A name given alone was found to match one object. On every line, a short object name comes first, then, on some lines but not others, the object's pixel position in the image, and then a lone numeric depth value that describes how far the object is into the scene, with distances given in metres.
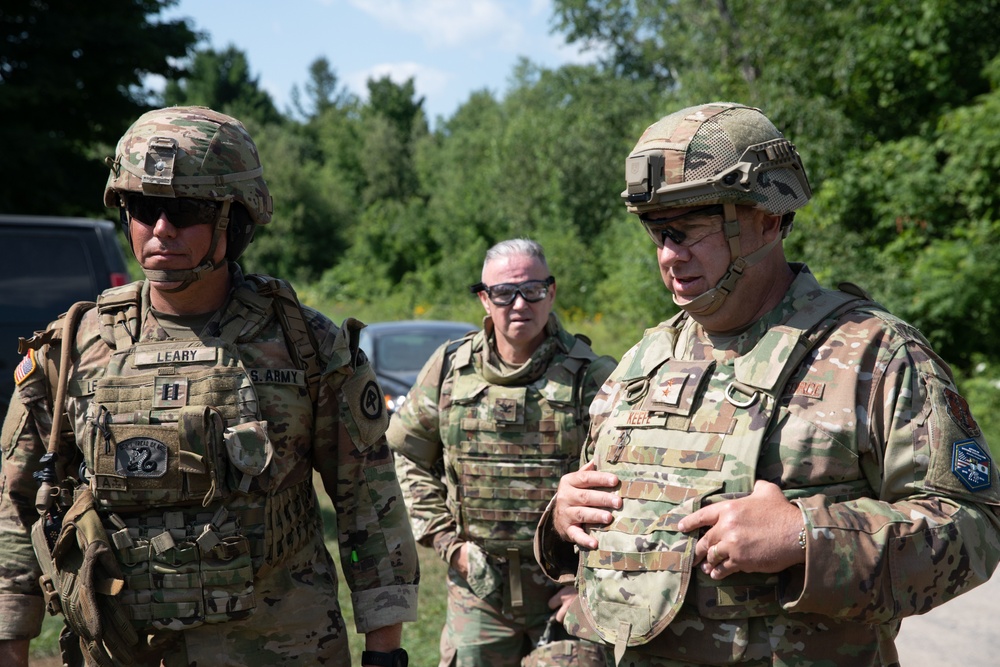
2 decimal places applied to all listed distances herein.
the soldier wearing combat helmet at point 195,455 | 2.51
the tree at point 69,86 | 14.48
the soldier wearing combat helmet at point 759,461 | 2.02
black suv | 7.10
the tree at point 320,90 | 88.56
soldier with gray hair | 4.00
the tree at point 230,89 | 65.81
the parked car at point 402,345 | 10.06
